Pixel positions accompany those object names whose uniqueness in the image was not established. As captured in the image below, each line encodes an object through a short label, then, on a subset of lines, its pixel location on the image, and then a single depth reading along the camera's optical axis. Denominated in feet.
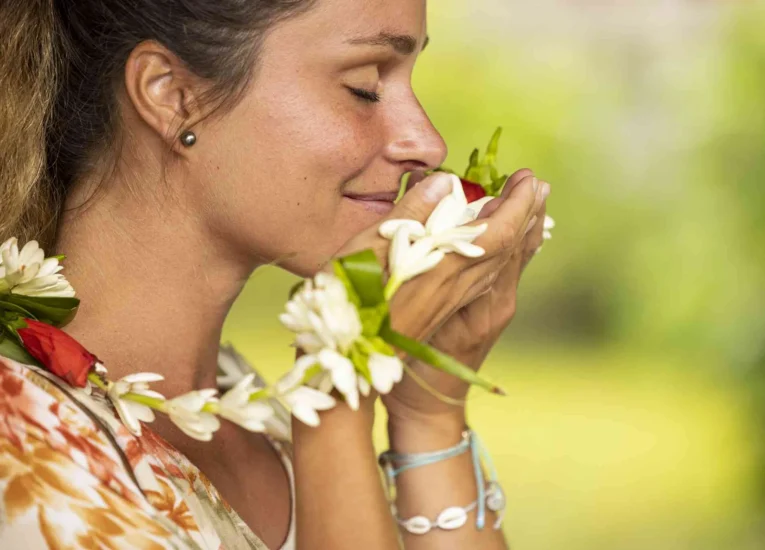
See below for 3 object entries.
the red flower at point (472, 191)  7.06
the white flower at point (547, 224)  7.17
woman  6.83
